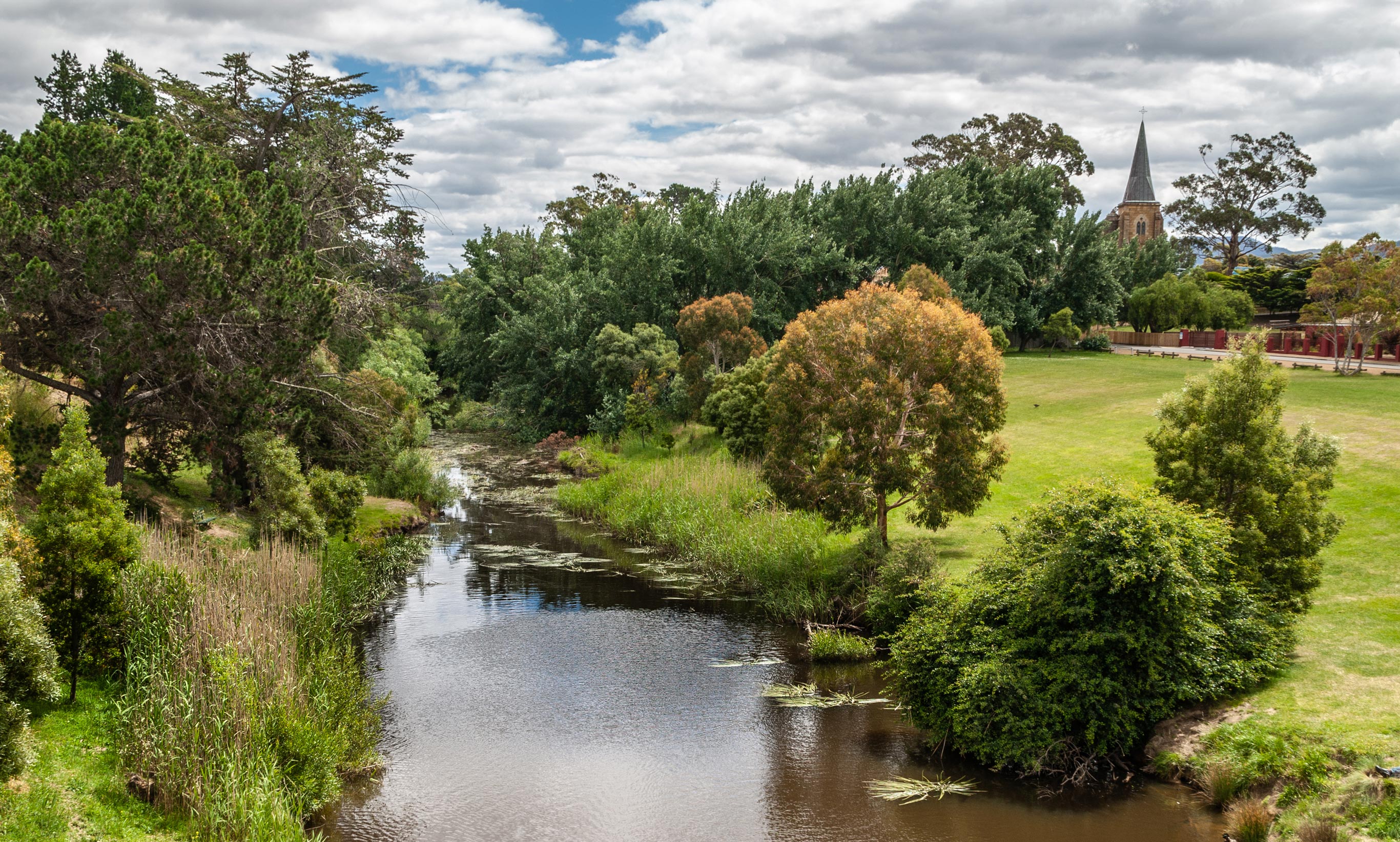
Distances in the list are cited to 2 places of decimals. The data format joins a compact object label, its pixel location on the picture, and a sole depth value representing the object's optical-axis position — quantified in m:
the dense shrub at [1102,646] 14.47
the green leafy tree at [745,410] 34.12
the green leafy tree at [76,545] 14.75
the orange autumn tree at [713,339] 44.91
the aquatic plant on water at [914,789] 14.27
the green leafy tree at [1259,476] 16.55
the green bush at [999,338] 50.69
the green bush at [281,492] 24.06
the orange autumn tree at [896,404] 21.91
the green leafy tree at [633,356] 48.38
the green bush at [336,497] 26.86
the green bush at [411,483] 36.44
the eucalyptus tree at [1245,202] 102.00
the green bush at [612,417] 48.62
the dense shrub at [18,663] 10.56
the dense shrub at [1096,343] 65.56
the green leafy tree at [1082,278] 65.06
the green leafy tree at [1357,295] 40.88
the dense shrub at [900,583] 20.02
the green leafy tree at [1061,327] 61.78
